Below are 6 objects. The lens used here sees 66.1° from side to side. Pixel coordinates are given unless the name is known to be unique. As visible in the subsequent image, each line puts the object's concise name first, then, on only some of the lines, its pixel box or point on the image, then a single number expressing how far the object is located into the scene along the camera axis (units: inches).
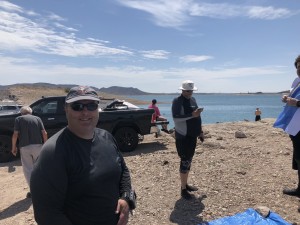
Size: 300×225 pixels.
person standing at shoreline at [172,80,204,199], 145.5
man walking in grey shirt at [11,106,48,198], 175.1
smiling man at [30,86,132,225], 56.3
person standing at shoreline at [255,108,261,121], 533.1
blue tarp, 119.5
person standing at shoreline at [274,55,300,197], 132.3
